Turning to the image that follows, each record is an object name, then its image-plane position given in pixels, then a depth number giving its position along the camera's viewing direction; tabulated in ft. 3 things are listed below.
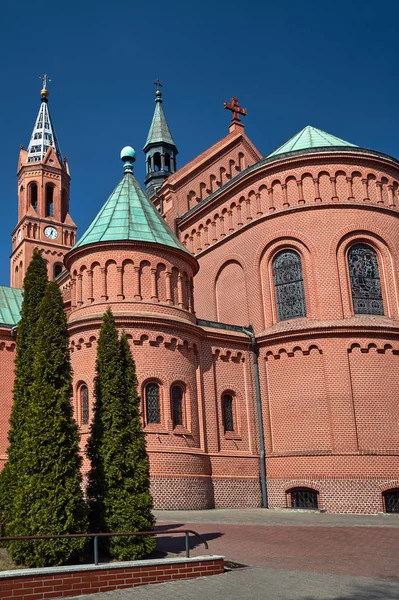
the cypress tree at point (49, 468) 33.09
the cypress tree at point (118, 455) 37.22
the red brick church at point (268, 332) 73.00
